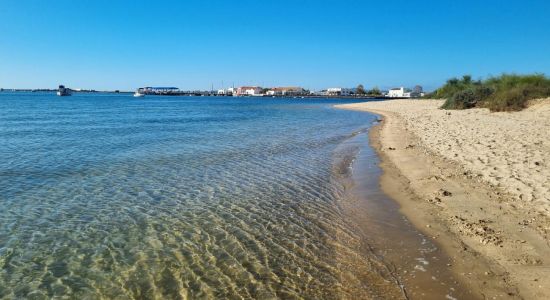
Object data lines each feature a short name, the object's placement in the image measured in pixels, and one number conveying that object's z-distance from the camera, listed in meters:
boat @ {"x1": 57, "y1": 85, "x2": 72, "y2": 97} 164.00
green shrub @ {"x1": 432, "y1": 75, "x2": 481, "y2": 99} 80.07
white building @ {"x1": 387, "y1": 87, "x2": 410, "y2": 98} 183.93
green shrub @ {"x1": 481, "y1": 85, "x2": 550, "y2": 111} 31.75
